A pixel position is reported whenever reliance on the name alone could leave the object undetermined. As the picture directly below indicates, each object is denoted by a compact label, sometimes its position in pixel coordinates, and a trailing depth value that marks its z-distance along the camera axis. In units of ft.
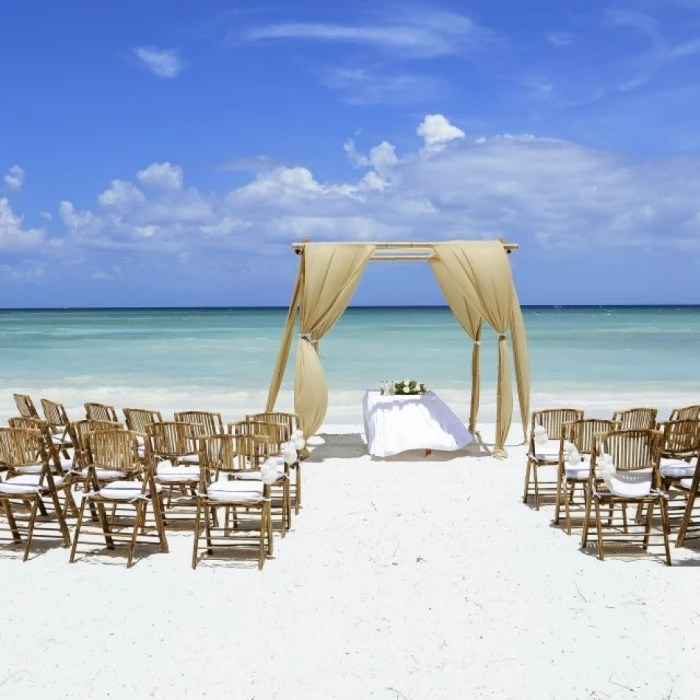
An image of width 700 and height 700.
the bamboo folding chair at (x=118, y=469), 16.94
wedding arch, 29.12
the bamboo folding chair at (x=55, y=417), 24.11
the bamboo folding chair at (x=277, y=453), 18.67
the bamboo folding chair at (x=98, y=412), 22.16
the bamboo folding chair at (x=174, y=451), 18.80
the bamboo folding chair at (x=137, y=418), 21.40
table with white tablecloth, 27.94
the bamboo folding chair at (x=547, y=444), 21.43
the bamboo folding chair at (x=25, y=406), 24.18
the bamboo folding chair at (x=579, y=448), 18.99
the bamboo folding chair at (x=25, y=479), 17.32
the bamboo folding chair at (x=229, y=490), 16.62
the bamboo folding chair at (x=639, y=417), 20.87
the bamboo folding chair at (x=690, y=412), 22.25
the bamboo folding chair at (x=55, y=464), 18.71
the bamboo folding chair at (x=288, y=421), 21.06
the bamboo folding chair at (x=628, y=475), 16.84
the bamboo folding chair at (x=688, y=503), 17.20
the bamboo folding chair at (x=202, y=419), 20.36
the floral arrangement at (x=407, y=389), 29.81
